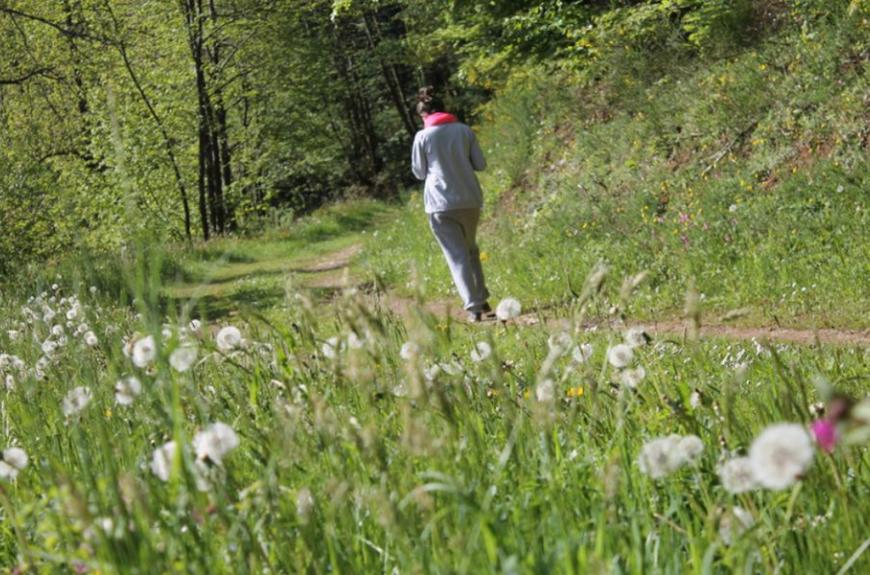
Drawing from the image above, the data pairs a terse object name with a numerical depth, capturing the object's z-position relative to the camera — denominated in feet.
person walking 38.75
